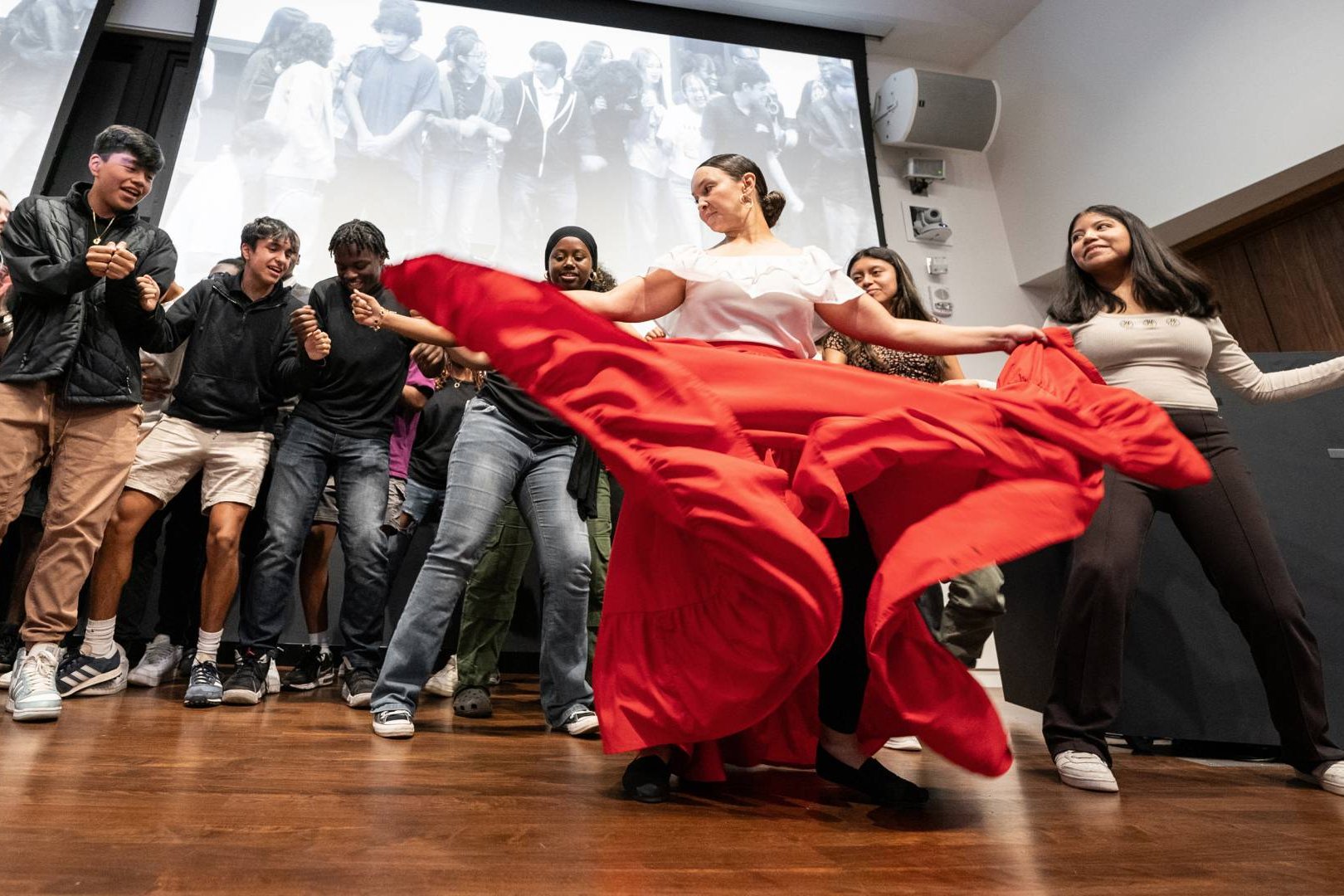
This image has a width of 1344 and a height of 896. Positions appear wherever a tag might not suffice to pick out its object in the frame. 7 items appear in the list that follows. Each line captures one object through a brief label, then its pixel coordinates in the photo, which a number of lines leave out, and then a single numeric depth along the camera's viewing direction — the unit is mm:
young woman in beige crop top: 1797
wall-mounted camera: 5148
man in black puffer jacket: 2166
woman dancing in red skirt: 1340
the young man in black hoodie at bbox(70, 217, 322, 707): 2404
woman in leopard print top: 2518
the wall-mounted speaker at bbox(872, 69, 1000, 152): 5066
